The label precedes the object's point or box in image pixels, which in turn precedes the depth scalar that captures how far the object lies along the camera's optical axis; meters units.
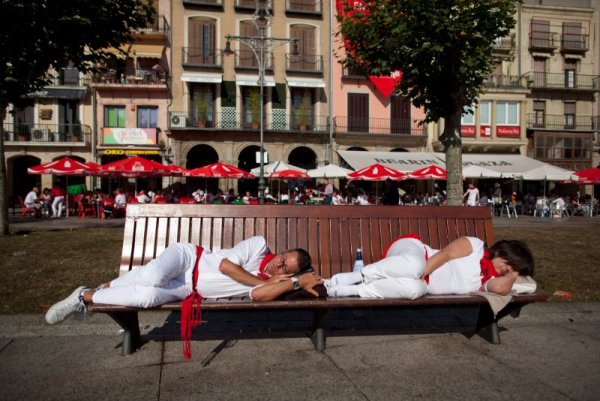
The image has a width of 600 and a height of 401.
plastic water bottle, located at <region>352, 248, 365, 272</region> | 4.17
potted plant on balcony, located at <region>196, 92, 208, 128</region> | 27.38
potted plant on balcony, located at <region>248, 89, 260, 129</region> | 27.59
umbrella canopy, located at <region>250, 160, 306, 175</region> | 20.38
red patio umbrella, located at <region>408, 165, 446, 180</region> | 19.73
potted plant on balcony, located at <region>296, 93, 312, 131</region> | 28.62
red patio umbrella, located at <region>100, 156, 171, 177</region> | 17.55
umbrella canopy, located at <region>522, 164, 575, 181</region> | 21.61
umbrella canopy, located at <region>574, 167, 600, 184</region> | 21.66
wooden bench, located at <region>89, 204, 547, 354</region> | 4.05
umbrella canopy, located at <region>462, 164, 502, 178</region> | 21.05
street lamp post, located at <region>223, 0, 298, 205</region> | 15.90
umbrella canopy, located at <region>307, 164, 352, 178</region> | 20.22
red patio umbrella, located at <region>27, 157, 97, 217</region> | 17.17
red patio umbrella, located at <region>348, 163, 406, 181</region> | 18.23
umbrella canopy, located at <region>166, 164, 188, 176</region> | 19.14
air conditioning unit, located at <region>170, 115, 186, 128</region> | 27.28
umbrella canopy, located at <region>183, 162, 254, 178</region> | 18.88
